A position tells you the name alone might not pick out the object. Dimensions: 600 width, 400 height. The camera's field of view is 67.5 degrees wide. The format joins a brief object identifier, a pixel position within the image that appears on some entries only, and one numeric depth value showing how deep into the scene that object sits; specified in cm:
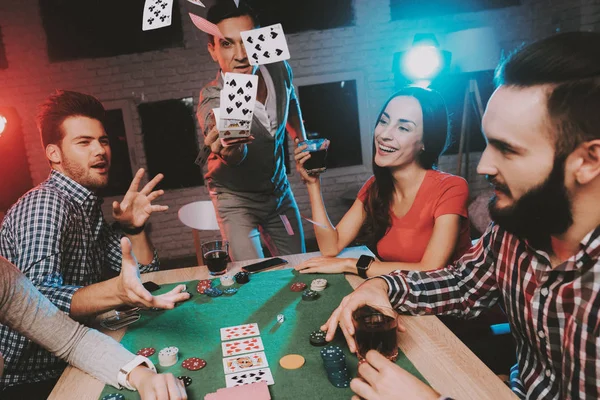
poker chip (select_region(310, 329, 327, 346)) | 126
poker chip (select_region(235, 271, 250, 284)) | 178
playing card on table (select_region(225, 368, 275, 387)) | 111
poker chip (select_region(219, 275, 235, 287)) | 176
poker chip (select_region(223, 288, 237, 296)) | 167
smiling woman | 197
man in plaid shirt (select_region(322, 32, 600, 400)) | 100
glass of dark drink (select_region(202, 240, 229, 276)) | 186
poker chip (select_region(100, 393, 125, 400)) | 108
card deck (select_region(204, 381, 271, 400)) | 103
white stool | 281
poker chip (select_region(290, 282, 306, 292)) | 166
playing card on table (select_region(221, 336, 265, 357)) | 125
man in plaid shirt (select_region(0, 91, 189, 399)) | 146
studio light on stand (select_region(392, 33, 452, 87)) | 466
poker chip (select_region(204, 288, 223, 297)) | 166
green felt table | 111
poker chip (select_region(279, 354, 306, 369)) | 116
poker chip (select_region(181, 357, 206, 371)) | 119
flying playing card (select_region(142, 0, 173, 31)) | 213
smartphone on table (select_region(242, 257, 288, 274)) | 193
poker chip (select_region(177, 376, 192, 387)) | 111
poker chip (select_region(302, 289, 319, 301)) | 157
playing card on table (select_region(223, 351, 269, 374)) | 117
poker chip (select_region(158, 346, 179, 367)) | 121
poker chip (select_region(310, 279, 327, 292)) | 165
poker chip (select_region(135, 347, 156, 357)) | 128
